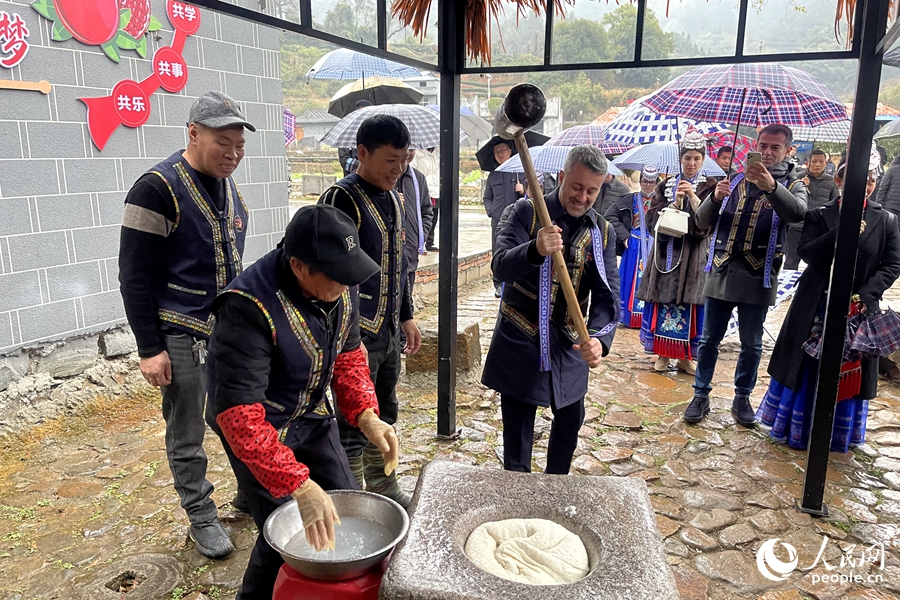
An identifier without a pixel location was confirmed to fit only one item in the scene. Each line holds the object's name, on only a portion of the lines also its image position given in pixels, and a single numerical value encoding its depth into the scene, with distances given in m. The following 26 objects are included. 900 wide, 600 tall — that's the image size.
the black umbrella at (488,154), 7.42
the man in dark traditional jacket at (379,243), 2.97
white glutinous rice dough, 1.92
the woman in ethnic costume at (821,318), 4.00
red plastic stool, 1.78
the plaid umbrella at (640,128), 6.48
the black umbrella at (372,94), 9.07
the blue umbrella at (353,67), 7.11
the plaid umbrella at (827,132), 7.98
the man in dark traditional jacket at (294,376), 1.88
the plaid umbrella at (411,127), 4.79
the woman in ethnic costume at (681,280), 5.57
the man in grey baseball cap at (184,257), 2.73
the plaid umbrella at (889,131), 8.24
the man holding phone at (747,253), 4.35
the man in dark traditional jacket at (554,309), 2.89
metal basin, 1.75
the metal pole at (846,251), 3.07
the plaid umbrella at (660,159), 6.67
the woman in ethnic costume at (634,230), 6.81
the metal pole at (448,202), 3.85
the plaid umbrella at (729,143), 6.71
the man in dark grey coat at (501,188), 7.11
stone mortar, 1.74
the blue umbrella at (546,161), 6.66
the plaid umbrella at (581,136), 7.50
